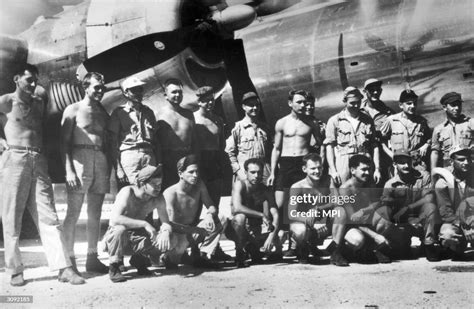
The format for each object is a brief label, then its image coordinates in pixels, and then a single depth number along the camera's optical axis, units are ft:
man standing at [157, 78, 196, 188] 18.12
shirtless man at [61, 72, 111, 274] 16.48
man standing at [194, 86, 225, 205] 18.80
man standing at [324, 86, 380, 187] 17.31
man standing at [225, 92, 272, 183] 18.13
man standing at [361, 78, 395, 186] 18.01
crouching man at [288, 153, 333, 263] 16.62
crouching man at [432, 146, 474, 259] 16.25
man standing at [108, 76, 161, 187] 17.03
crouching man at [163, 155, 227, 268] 16.57
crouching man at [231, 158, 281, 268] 16.79
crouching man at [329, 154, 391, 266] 16.30
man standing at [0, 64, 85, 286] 15.34
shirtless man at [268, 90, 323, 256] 17.81
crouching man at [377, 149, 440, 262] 16.80
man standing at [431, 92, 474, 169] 17.20
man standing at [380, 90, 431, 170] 17.65
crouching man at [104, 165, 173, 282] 15.24
